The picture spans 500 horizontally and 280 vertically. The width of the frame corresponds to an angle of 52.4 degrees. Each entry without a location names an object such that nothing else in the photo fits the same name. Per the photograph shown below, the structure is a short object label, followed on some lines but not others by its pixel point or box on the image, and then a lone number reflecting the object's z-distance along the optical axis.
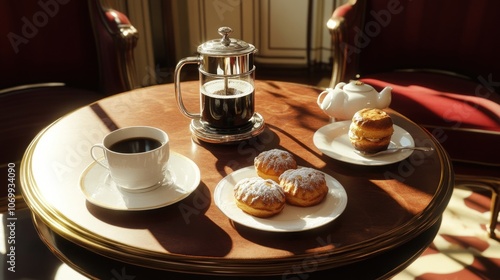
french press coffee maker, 0.81
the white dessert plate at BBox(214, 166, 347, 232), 0.61
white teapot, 0.89
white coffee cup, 0.65
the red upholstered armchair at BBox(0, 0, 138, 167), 1.35
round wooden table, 0.58
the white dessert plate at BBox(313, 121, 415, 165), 0.78
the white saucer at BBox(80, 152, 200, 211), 0.65
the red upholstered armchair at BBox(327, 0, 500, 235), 1.17
